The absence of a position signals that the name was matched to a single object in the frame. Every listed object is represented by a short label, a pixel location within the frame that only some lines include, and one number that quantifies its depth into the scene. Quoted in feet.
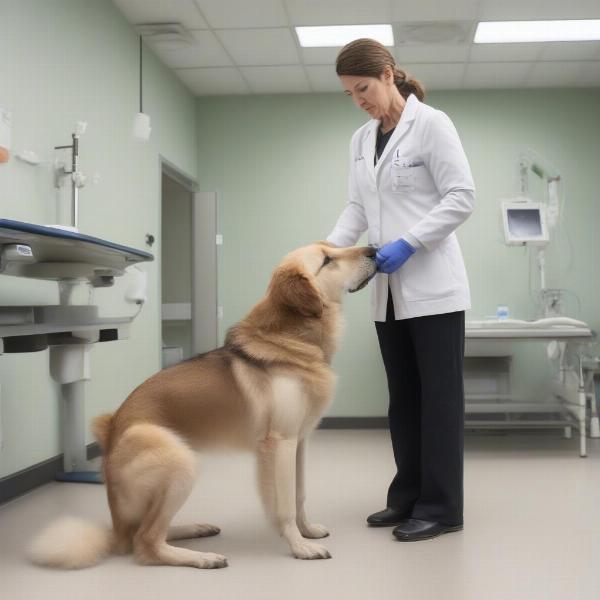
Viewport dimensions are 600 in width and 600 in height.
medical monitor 16.16
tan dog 6.51
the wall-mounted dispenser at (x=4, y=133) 9.32
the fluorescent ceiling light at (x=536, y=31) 14.58
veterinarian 7.67
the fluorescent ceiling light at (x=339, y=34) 14.71
